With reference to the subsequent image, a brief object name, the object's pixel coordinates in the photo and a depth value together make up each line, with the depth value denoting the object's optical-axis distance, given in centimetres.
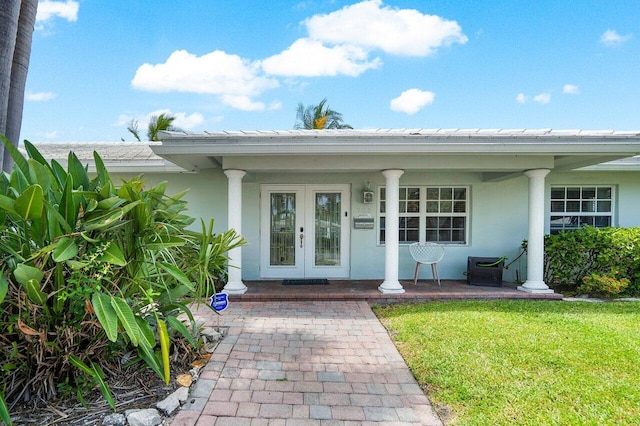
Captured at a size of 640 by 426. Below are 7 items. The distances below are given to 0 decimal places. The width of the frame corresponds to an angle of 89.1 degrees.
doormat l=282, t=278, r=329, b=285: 723
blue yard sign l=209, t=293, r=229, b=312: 387
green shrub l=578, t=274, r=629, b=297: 634
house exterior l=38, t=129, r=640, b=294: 766
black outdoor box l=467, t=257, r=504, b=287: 698
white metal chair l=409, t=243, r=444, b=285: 702
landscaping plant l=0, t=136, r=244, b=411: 227
